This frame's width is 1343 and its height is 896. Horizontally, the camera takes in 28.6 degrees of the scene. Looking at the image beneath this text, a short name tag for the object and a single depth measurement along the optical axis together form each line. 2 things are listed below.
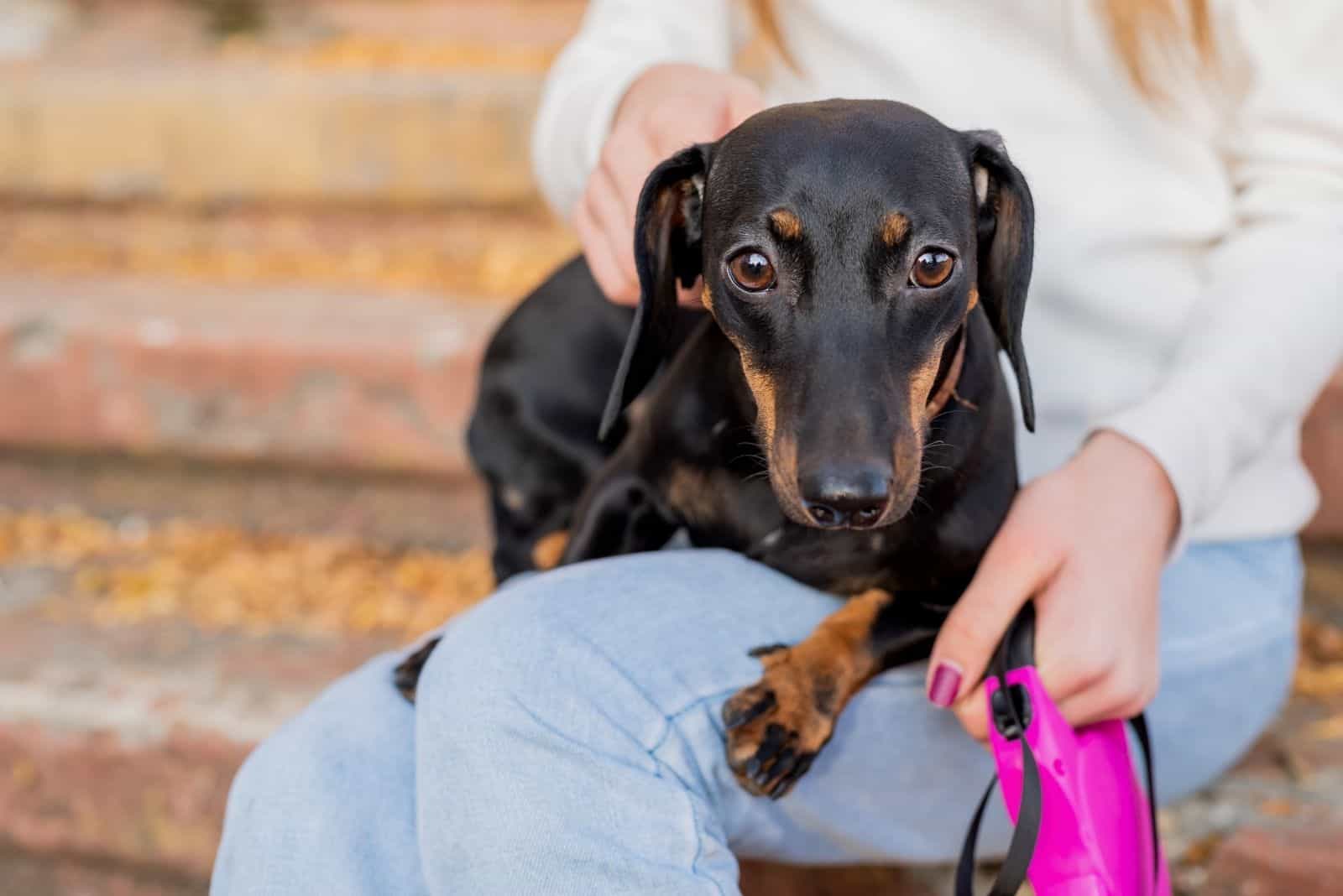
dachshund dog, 0.82
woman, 0.84
